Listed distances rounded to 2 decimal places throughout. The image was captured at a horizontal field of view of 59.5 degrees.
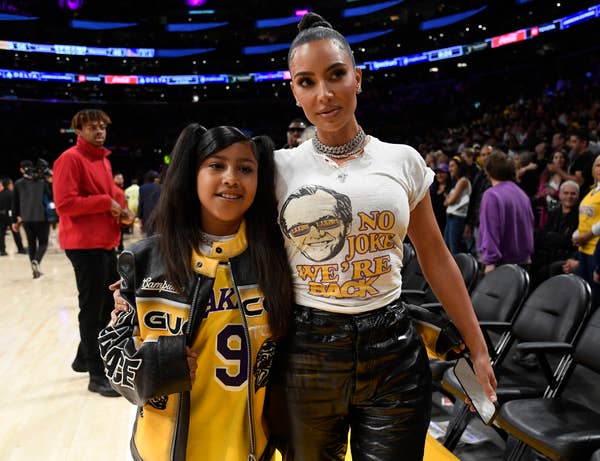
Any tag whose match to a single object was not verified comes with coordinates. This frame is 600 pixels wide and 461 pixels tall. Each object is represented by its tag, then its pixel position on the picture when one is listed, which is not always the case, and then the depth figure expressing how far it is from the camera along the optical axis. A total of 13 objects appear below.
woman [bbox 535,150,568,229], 5.33
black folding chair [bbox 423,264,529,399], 2.62
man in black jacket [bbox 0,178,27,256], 9.52
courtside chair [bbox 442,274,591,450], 2.29
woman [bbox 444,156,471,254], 5.44
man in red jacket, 3.05
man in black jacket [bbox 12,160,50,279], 6.90
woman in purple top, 3.74
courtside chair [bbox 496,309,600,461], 1.77
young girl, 1.25
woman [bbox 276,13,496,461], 1.21
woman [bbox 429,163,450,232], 6.05
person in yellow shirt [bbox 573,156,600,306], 3.74
